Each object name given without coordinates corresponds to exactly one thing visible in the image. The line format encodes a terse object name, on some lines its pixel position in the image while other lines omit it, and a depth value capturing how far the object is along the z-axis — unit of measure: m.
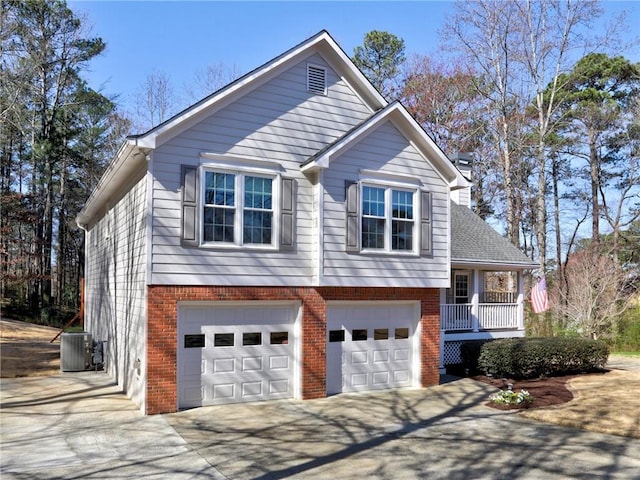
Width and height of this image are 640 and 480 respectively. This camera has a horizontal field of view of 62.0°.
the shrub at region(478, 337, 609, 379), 14.53
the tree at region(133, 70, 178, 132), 35.47
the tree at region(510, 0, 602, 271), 26.30
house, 10.57
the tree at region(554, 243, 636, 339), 21.53
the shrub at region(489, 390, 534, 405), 11.29
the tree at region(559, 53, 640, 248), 32.62
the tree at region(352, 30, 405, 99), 34.03
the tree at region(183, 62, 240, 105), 33.72
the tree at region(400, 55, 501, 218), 31.16
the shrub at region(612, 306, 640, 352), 23.41
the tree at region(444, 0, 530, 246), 27.09
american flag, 17.64
